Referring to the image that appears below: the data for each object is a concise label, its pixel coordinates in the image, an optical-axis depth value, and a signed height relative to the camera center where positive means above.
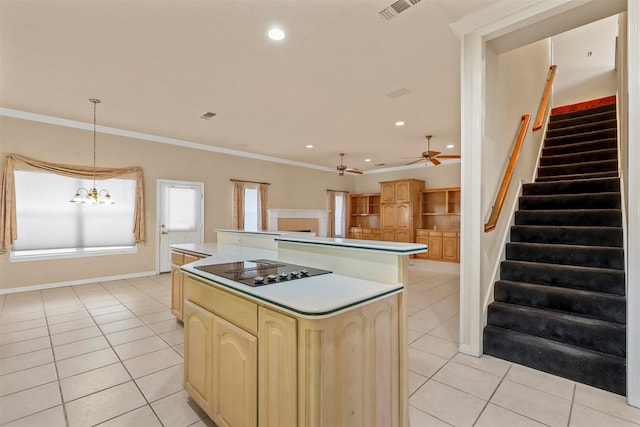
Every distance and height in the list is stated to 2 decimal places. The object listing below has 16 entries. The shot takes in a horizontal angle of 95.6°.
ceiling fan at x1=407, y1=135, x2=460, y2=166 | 5.10 +1.05
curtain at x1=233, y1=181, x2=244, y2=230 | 7.14 +0.21
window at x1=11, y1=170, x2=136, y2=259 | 4.88 -0.07
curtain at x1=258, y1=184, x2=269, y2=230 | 7.67 +0.28
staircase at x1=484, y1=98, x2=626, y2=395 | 2.23 -0.66
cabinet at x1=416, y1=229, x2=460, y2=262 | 7.23 -0.75
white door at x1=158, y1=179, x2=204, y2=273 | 6.06 -0.01
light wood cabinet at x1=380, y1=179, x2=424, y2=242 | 8.16 +0.16
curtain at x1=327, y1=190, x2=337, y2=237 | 9.59 +0.14
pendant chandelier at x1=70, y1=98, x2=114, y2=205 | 4.18 +0.36
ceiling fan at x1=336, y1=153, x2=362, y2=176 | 7.10 +1.13
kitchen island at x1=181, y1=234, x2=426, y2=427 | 1.21 -0.61
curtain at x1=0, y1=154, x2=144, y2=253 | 4.44 +0.68
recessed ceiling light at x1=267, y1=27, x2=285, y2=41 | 2.57 +1.63
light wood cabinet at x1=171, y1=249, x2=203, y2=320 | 3.17 -0.74
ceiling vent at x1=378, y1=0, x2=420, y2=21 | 2.23 +1.63
